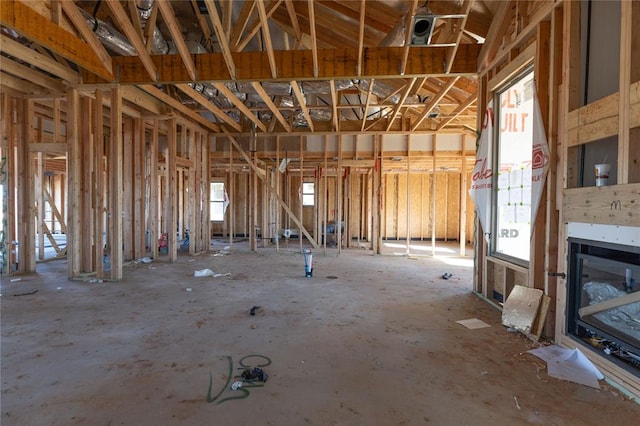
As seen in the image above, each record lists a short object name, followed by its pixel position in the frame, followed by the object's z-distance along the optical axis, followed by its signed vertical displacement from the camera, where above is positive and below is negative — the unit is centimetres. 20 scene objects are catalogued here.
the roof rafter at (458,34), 361 +217
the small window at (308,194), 1253 +43
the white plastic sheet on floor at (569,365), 239 -125
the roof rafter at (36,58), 418 +201
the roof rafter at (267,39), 369 +212
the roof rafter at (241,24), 401 +239
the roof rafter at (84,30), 388 +225
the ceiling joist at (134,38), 374 +214
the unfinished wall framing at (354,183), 861 +80
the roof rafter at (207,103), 550 +199
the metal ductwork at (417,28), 375 +216
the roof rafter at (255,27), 411 +239
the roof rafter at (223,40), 354 +211
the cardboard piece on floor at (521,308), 316 -102
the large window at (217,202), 1298 +10
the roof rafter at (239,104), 533 +196
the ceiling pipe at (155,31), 453 +272
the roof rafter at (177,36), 386 +220
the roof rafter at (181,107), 566 +203
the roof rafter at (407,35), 367 +209
